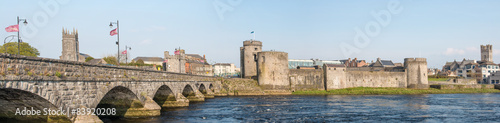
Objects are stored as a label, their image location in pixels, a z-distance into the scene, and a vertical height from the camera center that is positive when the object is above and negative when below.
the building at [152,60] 144.12 +4.80
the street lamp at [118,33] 37.51 +3.76
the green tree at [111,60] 93.42 +3.33
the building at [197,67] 123.81 +2.06
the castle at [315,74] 75.00 -0.68
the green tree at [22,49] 68.04 +4.58
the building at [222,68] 169.86 +1.92
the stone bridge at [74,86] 15.11 -0.57
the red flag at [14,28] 22.28 +2.59
